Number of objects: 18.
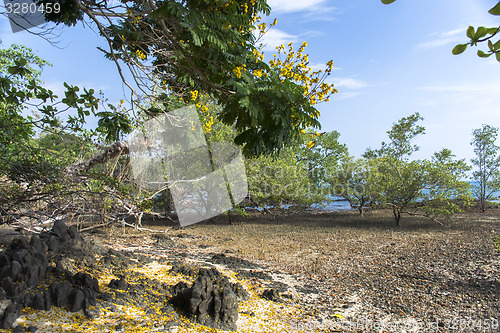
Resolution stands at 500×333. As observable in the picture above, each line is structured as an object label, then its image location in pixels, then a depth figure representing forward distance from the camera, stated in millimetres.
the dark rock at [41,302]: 3254
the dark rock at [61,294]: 3365
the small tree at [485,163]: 16766
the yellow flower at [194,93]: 5721
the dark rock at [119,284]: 3950
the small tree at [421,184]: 11156
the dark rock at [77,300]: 3334
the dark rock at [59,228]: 4938
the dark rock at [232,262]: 6164
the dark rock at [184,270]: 4906
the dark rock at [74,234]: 4918
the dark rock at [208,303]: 3650
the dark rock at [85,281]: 3658
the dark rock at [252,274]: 5520
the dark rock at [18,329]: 2843
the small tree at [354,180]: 13398
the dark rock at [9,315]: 2905
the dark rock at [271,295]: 4559
